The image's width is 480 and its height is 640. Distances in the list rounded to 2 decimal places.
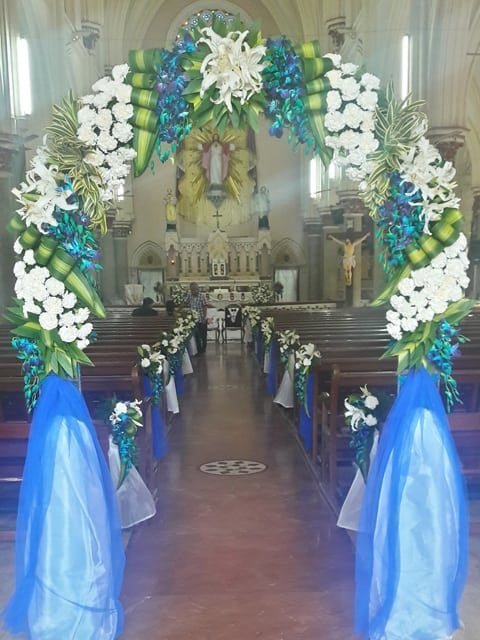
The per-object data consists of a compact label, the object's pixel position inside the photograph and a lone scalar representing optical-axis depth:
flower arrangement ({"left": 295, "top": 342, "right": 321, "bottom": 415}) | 6.02
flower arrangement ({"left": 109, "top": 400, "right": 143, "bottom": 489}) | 4.25
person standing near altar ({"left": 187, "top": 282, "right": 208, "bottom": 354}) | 14.44
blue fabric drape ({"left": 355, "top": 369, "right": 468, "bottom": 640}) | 3.06
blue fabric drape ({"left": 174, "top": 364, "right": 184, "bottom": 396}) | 9.46
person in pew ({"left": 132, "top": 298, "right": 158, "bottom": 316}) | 13.37
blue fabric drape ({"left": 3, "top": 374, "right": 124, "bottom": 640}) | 3.07
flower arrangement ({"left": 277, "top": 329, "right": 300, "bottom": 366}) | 7.75
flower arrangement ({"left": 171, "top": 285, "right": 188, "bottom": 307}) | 20.11
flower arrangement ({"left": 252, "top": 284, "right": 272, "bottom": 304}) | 21.25
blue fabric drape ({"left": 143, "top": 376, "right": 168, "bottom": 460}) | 5.83
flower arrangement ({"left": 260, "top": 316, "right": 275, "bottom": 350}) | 10.53
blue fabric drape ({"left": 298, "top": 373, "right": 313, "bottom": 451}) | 6.22
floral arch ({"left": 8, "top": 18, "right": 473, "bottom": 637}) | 3.24
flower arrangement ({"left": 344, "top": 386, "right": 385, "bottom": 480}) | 4.12
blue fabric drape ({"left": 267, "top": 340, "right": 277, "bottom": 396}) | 9.80
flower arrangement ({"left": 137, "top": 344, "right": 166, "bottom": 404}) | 5.59
